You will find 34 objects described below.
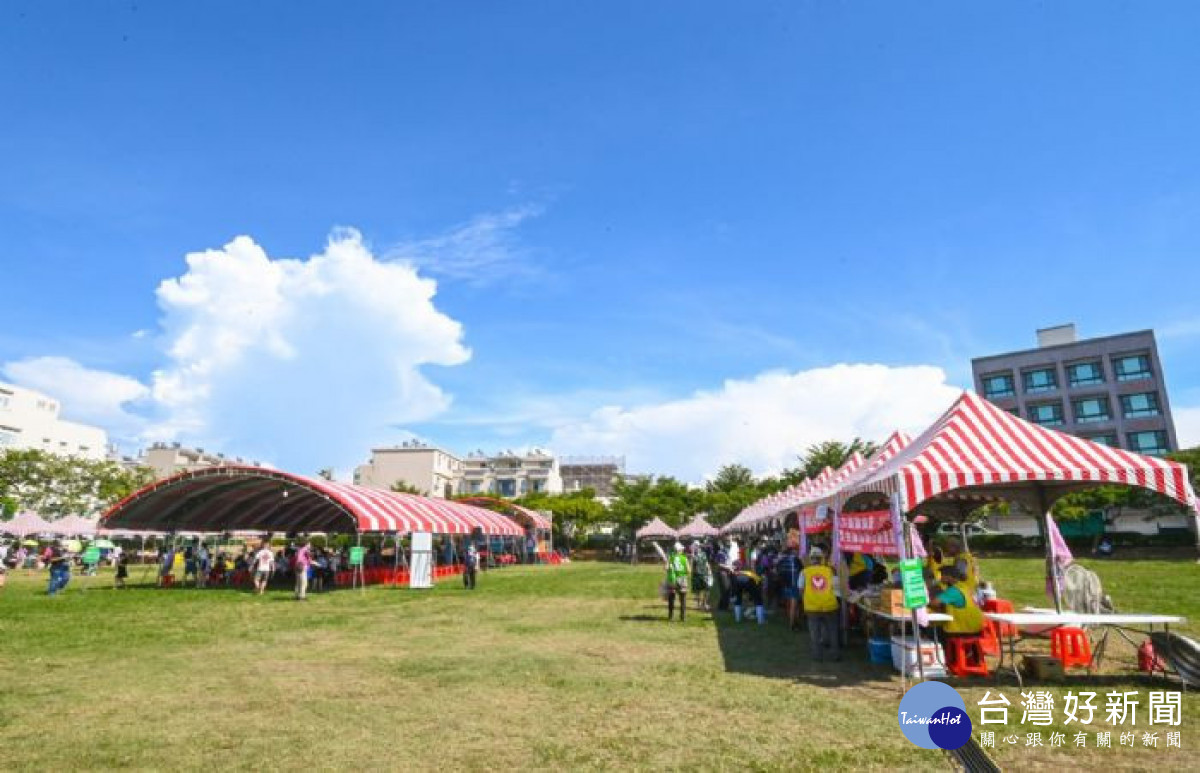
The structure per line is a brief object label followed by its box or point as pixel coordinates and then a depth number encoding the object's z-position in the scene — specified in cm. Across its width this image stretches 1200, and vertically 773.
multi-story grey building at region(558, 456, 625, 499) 11262
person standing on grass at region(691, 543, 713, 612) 1652
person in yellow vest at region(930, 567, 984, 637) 798
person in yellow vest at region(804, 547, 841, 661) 893
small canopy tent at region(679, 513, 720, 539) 4075
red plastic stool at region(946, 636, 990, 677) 799
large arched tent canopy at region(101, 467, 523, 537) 2239
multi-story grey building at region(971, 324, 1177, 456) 5359
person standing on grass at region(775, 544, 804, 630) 1238
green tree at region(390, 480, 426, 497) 6831
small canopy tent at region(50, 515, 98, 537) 3384
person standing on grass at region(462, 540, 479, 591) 2233
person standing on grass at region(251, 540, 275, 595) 2021
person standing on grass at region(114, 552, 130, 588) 2406
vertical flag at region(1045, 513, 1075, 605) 1096
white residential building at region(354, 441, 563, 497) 9225
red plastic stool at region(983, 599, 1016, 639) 1035
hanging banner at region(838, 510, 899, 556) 897
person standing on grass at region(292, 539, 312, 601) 1881
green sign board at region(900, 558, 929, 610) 745
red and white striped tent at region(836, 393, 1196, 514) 868
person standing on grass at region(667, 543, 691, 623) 1340
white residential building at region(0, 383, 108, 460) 6188
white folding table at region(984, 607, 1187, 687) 711
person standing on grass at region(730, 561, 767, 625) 1348
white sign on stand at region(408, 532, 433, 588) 2284
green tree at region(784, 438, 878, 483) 5041
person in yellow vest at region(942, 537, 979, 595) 864
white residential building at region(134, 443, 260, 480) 9619
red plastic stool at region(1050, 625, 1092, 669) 828
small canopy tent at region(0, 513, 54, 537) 3388
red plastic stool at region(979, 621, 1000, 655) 882
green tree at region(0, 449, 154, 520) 4259
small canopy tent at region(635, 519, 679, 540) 4275
